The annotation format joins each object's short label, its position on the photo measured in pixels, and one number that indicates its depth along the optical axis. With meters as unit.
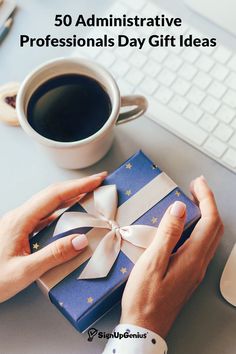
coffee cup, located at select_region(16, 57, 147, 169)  0.65
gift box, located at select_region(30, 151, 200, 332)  0.61
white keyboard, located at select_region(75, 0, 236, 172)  0.75
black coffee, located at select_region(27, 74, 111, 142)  0.69
